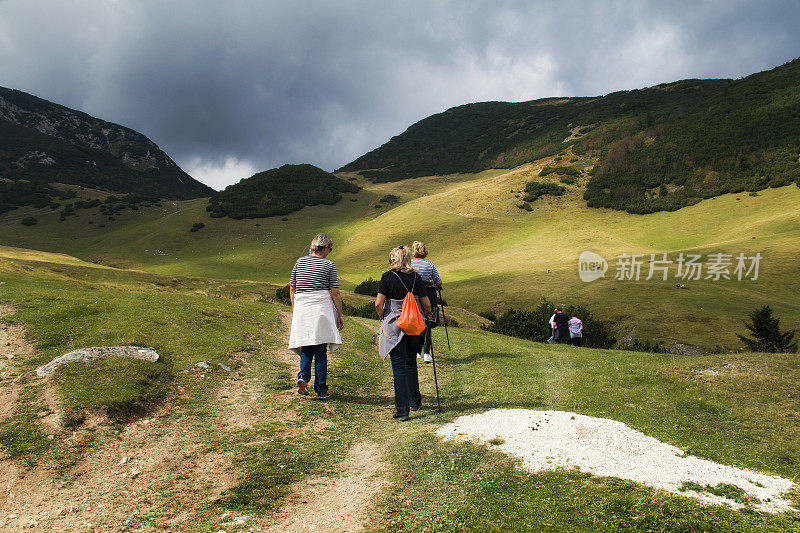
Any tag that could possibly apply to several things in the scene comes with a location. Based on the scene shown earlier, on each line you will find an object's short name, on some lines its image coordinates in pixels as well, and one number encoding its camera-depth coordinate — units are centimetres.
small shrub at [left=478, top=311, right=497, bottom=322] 3054
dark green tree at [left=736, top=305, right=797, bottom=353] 1805
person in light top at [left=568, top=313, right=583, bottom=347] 1941
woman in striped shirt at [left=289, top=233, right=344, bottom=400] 808
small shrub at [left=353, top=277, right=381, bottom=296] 3416
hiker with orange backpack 734
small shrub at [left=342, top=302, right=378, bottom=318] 2342
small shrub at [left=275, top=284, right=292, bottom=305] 2637
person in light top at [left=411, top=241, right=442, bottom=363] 1080
